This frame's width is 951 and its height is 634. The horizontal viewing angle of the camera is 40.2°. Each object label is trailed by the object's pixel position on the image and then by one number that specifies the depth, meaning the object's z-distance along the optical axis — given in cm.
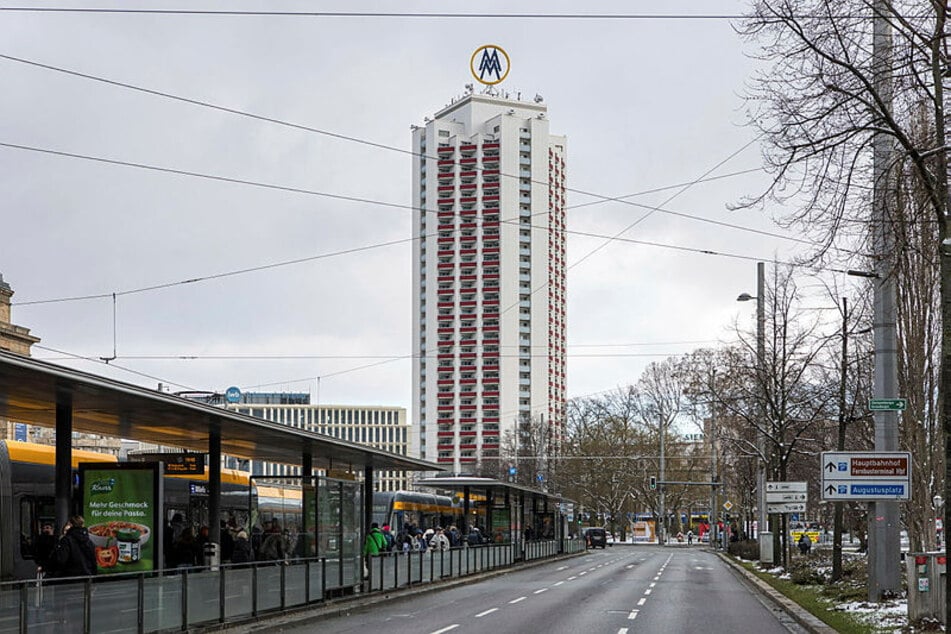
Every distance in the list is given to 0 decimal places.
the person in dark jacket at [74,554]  1708
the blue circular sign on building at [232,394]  5150
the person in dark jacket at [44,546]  2195
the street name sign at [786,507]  3681
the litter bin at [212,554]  2356
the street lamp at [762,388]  4030
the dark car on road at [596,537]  9644
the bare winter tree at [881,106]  1393
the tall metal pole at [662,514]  10069
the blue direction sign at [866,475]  2162
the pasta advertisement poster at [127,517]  1961
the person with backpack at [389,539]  3962
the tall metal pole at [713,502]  8708
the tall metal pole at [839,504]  2867
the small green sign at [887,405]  2112
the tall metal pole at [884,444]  2253
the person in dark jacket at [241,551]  2452
